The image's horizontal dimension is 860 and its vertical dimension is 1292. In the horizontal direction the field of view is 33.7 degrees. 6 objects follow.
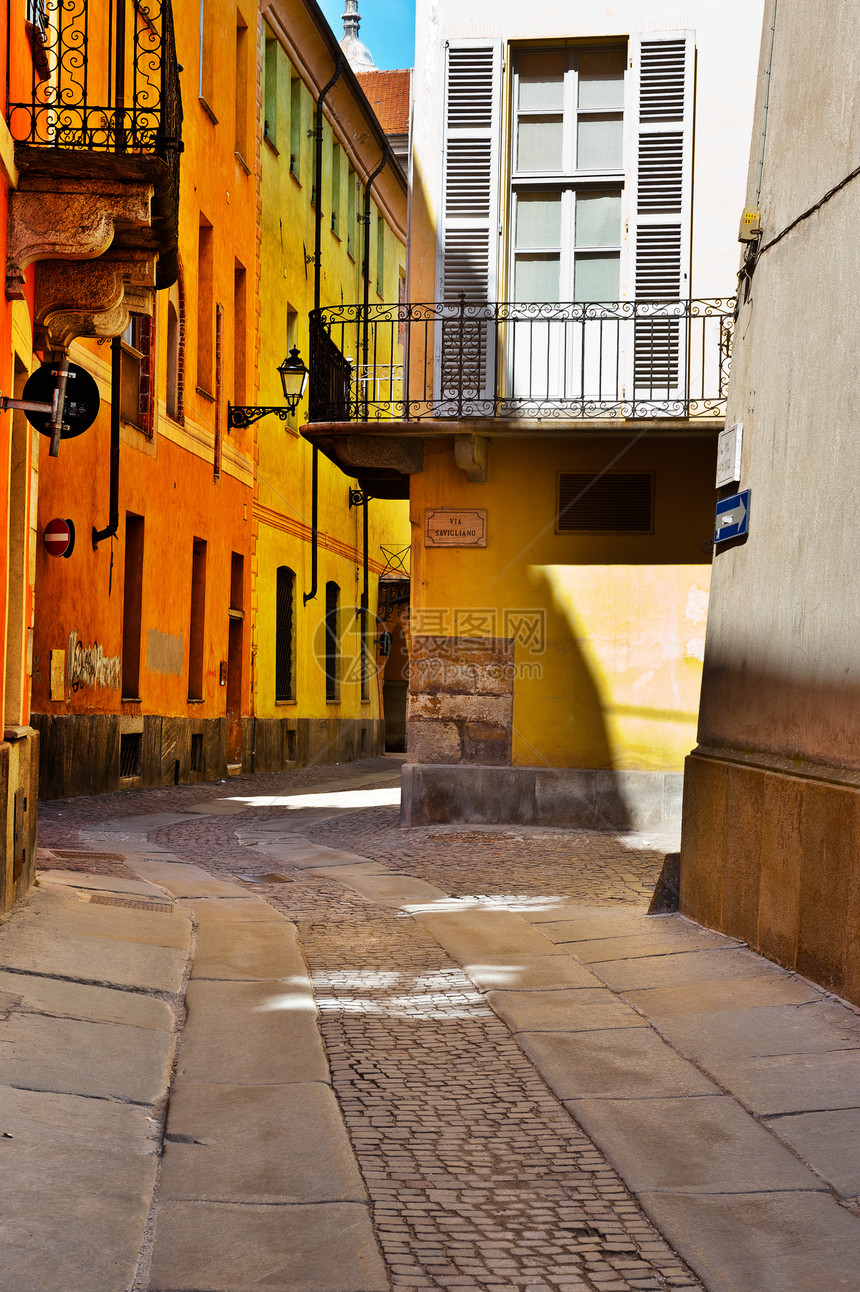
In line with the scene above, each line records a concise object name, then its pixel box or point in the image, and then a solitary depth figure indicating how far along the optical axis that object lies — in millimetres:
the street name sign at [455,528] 13836
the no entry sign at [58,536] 14359
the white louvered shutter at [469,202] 13664
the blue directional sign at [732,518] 7293
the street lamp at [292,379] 19078
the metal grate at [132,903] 7934
